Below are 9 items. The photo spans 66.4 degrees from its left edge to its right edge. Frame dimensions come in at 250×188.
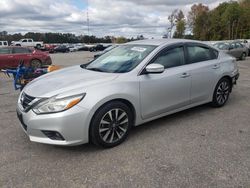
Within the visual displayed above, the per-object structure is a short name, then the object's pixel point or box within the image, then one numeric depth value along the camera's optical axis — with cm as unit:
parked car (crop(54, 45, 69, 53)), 3568
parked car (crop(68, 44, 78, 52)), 3930
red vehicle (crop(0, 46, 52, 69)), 998
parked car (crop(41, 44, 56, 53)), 3561
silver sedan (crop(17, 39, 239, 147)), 242
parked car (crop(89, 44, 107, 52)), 3846
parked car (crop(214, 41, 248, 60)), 1316
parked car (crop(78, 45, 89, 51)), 4185
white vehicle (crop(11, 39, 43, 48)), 3735
